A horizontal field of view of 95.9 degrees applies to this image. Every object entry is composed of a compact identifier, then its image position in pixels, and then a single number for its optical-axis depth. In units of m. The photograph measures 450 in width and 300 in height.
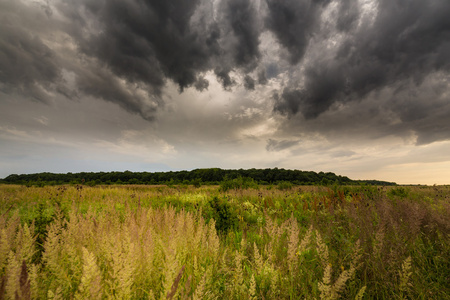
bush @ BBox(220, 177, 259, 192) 17.38
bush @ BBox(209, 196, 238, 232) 6.03
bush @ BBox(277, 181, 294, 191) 21.58
